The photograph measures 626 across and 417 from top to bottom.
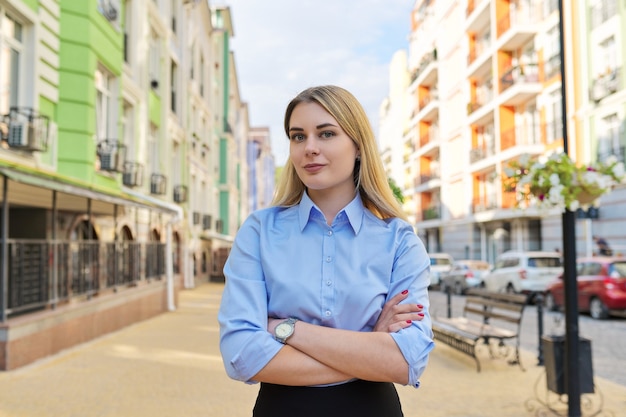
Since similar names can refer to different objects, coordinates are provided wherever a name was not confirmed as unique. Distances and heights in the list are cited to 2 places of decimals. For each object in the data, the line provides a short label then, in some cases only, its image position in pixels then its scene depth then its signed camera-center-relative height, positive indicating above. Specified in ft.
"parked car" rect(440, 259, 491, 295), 78.95 -4.38
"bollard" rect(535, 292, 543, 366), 28.09 -3.87
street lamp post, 18.88 -2.44
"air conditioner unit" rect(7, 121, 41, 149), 32.45 +5.71
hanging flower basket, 20.02 +2.02
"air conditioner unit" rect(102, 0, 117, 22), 48.65 +18.52
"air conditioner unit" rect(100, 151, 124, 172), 46.91 +6.24
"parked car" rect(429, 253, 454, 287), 89.61 -3.39
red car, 47.14 -3.44
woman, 6.20 -0.49
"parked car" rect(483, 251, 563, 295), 64.08 -3.12
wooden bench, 28.22 -4.31
